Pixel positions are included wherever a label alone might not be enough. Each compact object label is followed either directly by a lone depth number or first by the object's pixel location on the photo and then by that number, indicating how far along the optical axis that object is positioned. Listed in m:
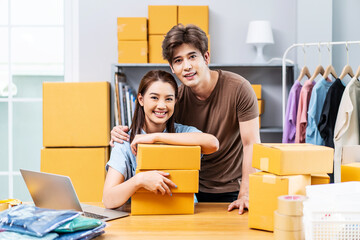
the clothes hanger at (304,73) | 3.06
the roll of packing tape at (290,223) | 1.15
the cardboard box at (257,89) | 3.22
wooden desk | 1.29
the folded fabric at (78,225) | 1.18
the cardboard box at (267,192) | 1.29
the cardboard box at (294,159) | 1.29
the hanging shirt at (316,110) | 2.84
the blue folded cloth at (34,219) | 1.16
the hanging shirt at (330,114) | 2.82
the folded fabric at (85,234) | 1.17
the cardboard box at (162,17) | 3.29
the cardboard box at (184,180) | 1.52
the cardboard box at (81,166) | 3.13
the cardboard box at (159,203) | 1.54
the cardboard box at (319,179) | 1.38
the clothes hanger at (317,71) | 3.01
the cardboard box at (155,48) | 3.28
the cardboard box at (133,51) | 3.26
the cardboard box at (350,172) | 1.40
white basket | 1.09
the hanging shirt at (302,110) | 2.93
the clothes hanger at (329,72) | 2.98
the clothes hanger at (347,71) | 3.00
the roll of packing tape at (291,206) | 1.14
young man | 1.96
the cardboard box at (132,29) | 3.25
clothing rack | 2.22
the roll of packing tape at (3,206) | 1.46
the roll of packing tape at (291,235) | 1.15
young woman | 1.50
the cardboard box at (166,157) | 1.50
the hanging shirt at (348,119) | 2.75
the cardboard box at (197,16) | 3.32
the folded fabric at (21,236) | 1.15
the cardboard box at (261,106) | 3.26
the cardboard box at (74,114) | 3.15
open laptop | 1.38
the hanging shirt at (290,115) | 3.00
